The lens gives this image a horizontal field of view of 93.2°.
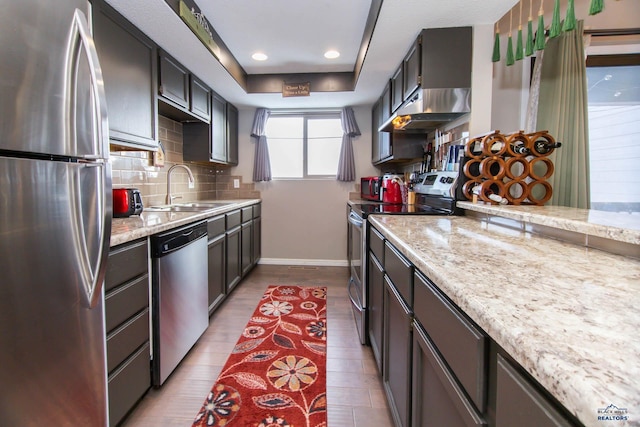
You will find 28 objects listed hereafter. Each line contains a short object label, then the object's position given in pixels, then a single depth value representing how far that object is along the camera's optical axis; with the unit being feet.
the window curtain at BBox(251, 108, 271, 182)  13.41
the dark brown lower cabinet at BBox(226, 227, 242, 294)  9.42
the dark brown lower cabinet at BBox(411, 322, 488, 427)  2.15
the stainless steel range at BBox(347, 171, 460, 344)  6.73
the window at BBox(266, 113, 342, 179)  13.96
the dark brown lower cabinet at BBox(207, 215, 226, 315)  7.93
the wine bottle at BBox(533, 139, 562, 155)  5.56
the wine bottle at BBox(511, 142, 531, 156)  5.65
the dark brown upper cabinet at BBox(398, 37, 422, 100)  6.90
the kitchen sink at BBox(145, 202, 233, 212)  8.10
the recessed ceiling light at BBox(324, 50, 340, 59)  9.40
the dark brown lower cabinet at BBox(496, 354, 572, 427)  1.27
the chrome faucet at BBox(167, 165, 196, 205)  9.15
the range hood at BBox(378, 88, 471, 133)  6.72
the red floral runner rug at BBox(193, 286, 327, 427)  4.79
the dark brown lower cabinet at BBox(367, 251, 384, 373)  5.41
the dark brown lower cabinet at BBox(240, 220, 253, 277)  11.18
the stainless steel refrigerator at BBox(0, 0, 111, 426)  2.61
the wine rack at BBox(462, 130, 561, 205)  5.57
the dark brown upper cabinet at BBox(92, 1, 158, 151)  5.53
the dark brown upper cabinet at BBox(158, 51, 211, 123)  7.50
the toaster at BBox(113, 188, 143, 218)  5.93
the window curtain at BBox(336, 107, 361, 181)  13.21
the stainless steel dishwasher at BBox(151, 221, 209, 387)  5.24
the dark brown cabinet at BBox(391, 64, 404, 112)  8.31
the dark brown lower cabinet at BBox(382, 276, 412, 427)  3.59
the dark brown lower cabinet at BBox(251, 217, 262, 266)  12.73
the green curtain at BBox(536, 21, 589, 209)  7.47
